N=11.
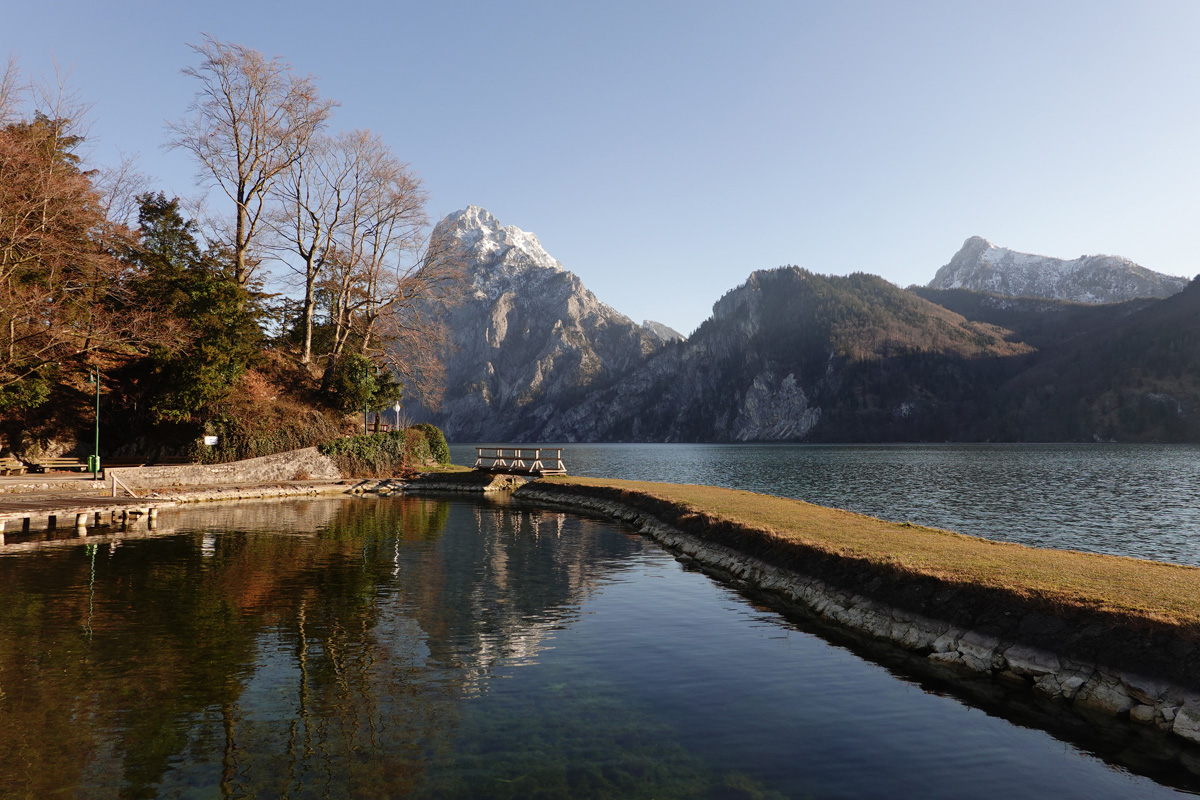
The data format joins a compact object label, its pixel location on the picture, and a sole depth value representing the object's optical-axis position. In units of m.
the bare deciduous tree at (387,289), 55.56
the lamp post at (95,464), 37.69
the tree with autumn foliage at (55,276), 32.88
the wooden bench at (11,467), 38.66
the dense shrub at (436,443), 66.35
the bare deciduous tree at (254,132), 47.69
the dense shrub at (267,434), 47.06
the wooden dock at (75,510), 27.98
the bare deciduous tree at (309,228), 53.56
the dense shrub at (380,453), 54.62
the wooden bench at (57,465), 39.88
